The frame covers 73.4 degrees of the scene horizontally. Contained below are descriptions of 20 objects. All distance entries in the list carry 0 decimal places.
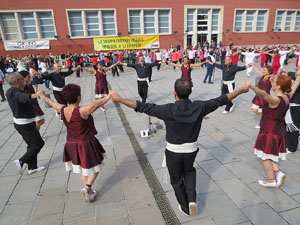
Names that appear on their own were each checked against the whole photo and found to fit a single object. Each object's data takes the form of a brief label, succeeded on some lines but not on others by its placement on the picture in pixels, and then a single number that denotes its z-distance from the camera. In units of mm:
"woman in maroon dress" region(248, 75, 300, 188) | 3098
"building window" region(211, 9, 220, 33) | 28688
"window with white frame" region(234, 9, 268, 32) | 29469
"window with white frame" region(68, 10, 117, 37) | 24453
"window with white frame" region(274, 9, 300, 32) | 31239
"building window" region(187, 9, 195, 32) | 27753
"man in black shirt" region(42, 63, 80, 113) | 6801
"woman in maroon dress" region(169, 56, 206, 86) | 8039
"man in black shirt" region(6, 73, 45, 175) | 3656
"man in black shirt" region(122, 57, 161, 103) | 7469
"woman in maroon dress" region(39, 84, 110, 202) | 2885
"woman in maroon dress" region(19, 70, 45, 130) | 4395
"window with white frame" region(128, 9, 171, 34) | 26078
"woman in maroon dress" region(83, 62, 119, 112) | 7969
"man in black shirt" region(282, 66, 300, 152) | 4375
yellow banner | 24047
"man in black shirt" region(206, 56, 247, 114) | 7059
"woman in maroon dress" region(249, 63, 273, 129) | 5146
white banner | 22955
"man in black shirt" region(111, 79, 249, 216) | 2502
